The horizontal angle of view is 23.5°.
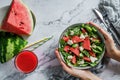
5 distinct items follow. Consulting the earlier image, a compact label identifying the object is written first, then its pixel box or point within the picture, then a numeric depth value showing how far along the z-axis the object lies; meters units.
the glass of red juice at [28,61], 1.04
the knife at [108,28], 1.09
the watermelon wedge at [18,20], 0.98
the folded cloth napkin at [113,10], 1.09
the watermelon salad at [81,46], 1.04
